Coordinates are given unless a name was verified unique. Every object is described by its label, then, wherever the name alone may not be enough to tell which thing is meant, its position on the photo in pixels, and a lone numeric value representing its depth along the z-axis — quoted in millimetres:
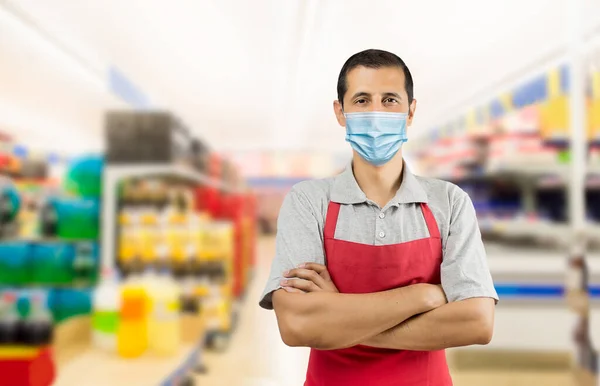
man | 988
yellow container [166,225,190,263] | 3111
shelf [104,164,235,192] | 2527
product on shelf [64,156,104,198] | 2428
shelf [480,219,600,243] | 3576
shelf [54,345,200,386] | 1631
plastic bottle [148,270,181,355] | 1927
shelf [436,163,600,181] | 3570
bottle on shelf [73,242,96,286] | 2336
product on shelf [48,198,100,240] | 2277
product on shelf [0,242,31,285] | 2207
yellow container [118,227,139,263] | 2662
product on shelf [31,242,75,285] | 2248
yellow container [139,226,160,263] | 2871
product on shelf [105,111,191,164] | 2711
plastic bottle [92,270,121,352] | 1899
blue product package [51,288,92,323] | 2332
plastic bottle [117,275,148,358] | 1864
